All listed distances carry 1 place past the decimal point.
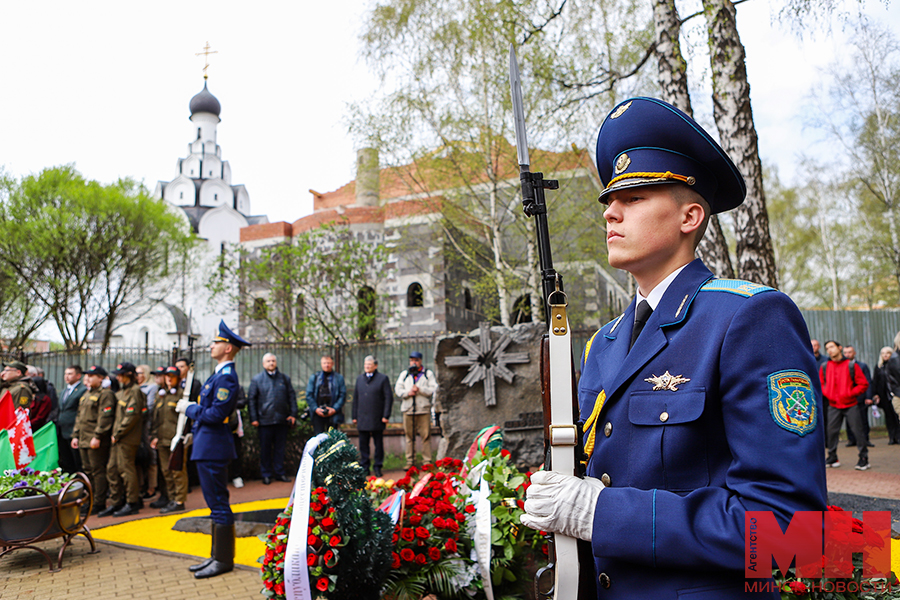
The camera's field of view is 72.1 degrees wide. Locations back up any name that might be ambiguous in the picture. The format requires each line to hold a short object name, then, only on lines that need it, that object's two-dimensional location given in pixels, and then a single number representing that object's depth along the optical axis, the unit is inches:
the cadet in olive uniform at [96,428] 334.0
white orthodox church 1336.1
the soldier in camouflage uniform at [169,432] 332.5
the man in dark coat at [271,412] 415.8
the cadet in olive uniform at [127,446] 329.7
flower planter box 221.3
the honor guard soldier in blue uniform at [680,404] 50.8
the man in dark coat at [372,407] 410.3
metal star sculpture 311.9
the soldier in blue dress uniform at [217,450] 214.8
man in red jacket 368.4
